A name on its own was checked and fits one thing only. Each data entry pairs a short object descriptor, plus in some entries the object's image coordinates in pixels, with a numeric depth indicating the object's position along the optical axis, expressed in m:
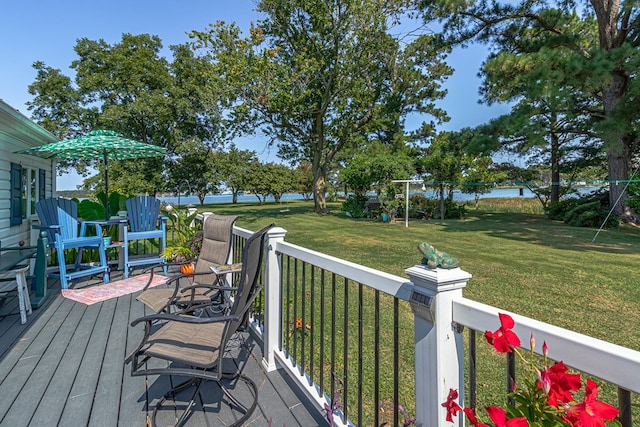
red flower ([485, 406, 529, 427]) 0.68
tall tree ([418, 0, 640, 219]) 8.53
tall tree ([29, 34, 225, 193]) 20.41
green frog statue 1.09
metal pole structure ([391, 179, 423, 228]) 12.94
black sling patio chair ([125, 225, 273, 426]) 1.74
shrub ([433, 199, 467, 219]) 15.85
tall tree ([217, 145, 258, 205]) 25.56
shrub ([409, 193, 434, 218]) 16.08
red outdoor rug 3.97
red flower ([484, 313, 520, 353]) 0.81
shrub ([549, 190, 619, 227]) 11.56
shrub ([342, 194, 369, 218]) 16.92
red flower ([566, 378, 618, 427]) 0.62
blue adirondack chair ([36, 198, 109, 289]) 4.26
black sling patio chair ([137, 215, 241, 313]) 2.68
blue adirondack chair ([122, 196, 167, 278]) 5.19
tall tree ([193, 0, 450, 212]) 14.18
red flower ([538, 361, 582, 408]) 0.69
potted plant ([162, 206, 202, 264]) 5.20
